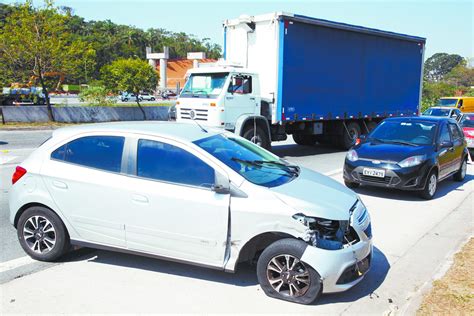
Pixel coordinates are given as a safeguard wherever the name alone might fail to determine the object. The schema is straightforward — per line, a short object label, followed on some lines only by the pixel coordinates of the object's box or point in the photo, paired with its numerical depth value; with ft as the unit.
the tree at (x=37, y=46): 71.77
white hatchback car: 13.43
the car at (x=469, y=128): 47.06
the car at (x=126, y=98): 172.86
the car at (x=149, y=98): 197.77
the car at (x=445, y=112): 72.95
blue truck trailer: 39.81
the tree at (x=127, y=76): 89.76
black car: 26.81
